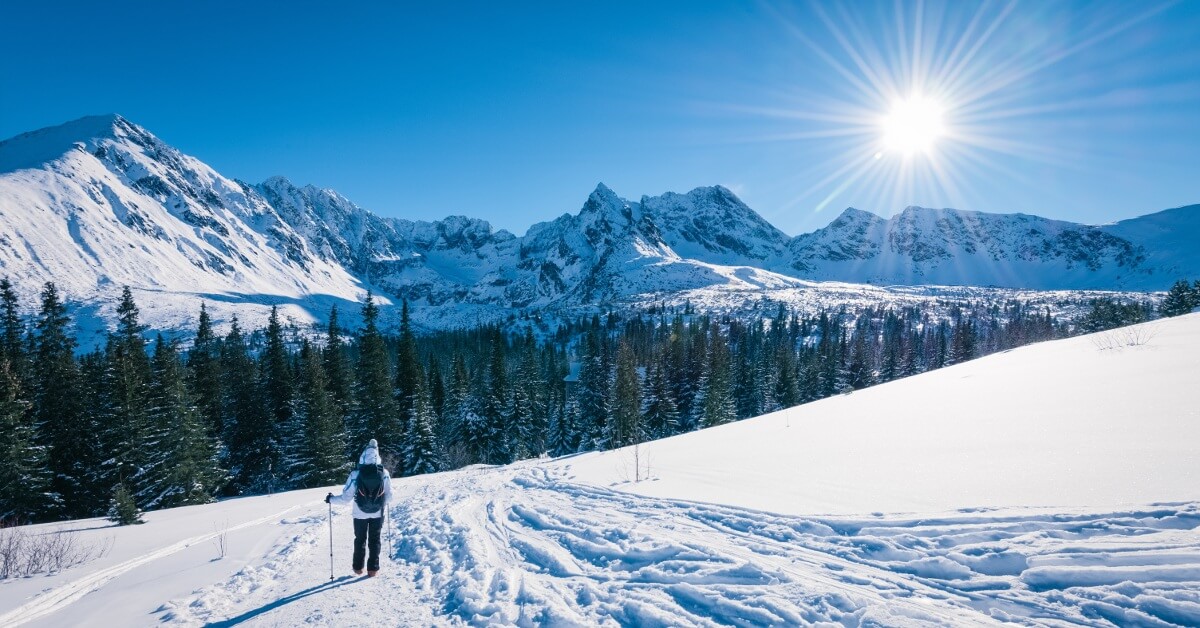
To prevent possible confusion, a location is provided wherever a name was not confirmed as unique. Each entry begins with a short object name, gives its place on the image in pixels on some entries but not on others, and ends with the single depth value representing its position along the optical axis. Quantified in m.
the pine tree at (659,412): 48.33
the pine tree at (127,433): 24.16
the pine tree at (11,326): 29.38
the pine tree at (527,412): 48.38
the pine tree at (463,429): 44.41
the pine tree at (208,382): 34.52
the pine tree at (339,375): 36.31
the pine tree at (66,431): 25.05
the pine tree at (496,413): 45.84
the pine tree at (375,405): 35.62
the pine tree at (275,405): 34.53
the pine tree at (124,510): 14.37
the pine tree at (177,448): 24.33
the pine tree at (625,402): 41.00
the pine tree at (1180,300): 53.59
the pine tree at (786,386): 52.97
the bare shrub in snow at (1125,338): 15.94
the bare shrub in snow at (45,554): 8.95
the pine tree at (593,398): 48.48
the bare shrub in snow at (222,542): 9.72
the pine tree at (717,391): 44.91
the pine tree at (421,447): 36.25
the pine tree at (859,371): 57.97
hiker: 7.94
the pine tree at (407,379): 39.19
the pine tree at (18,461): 20.88
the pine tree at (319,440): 29.52
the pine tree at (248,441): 34.62
